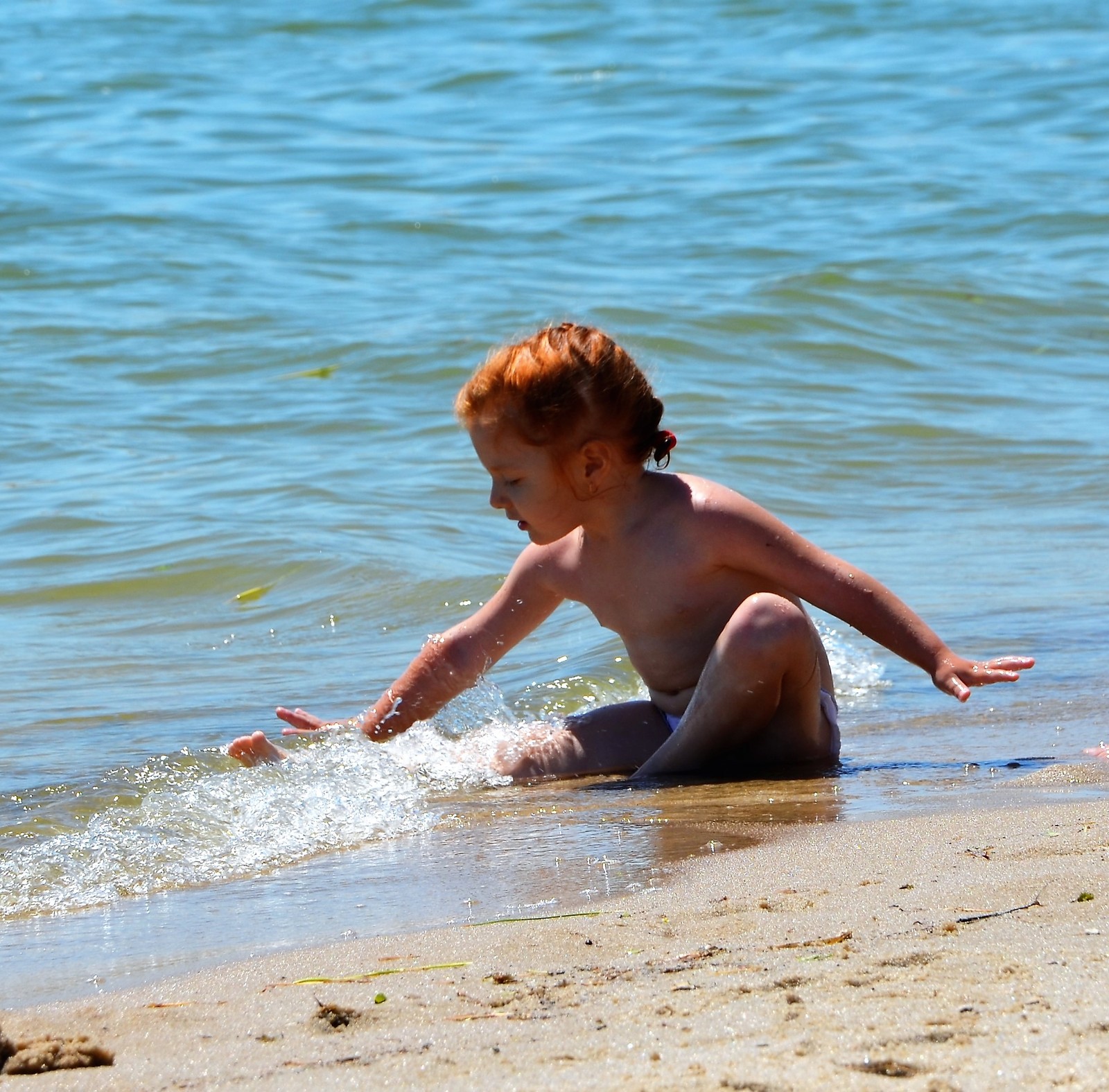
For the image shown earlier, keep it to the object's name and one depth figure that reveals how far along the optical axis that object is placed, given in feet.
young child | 22.16
